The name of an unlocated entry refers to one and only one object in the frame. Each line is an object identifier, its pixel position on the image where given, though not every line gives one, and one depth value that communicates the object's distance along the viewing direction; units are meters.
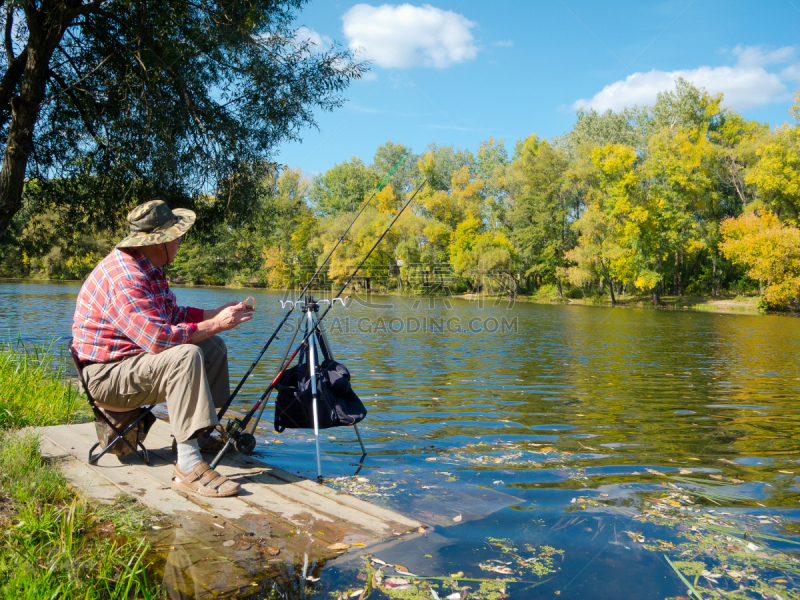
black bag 3.79
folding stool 3.26
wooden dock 2.29
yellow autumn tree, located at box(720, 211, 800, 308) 30.72
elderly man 3.07
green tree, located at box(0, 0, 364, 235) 5.71
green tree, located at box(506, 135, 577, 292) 45.25
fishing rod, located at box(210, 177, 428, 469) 3.47
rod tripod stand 3.71
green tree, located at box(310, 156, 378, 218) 65.50
